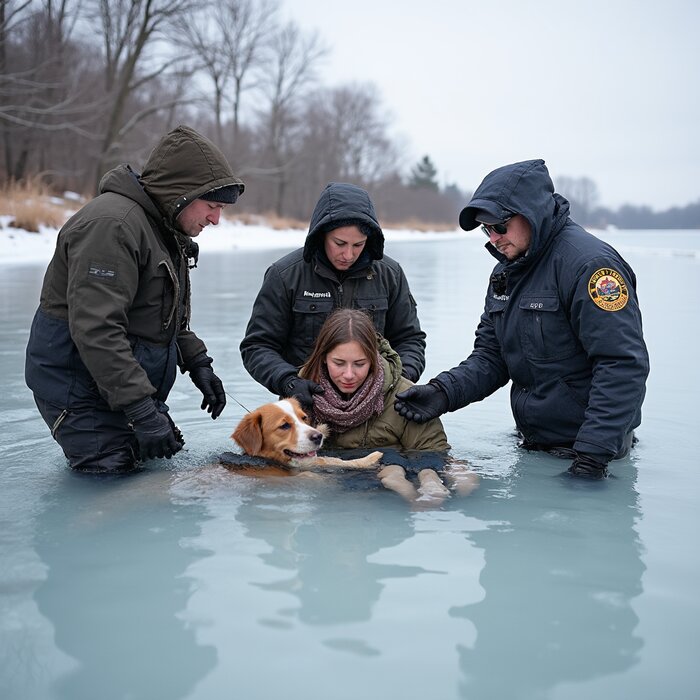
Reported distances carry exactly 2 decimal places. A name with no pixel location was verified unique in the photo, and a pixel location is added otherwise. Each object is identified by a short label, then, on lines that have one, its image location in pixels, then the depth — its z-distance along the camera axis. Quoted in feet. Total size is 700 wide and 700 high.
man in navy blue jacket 13.55
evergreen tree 287.07
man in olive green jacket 12.53
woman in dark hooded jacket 16.05
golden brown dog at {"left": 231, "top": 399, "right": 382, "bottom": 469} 14.94
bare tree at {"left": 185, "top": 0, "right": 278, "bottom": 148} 119.14
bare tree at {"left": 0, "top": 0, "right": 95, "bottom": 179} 89.04
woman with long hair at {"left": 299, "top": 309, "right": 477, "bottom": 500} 15.39
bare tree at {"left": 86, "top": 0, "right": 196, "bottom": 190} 86.69
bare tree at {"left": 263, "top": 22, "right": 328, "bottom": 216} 140.56
